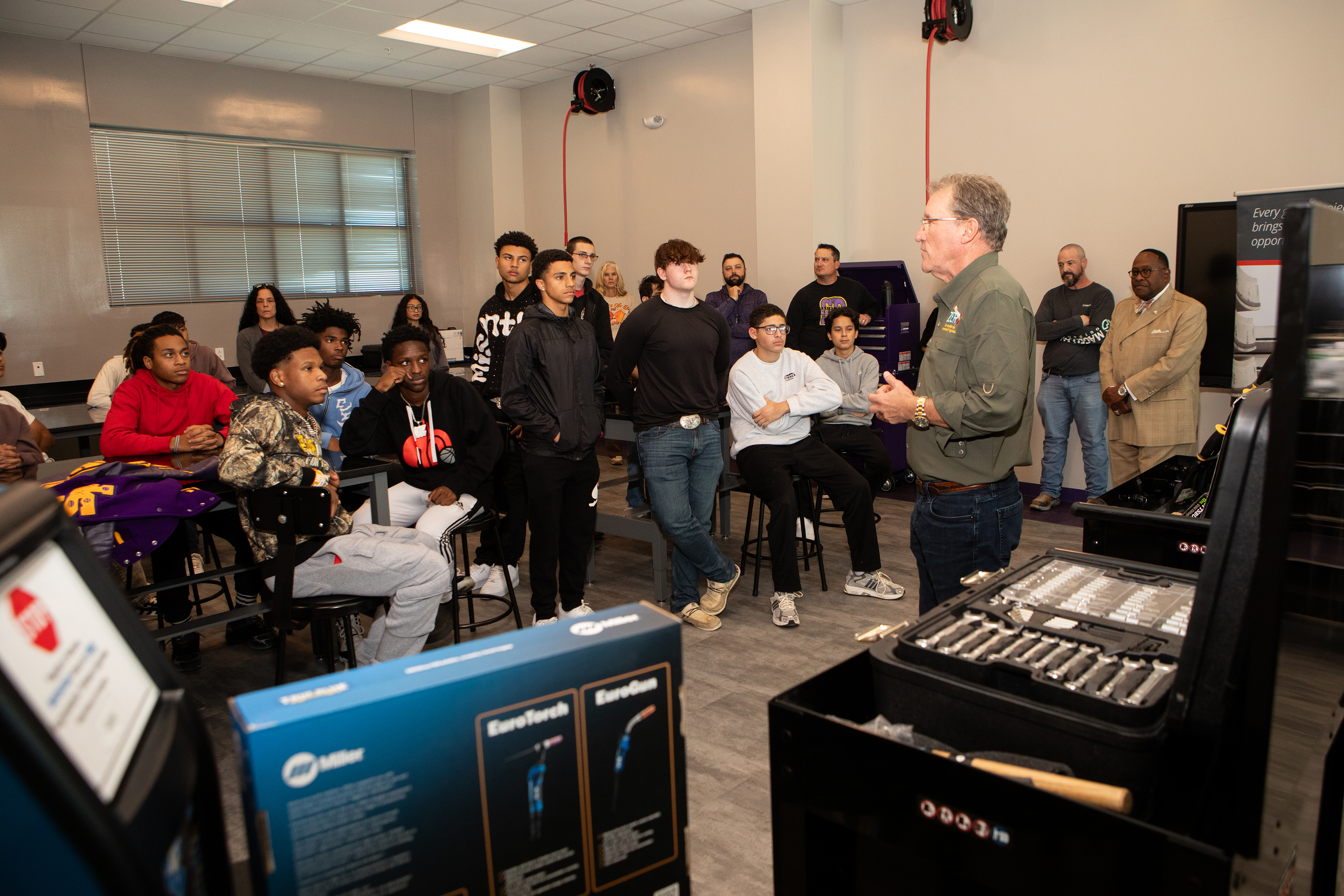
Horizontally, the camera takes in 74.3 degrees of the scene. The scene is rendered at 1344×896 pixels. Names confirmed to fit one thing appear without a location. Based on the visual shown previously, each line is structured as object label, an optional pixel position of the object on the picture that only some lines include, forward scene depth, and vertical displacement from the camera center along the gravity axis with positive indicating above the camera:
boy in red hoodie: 3.44 -0.34
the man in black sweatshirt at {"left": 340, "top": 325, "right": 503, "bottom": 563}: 3.53 -0.39
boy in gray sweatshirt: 4.66 -0.44
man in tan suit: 4.59 -0.27
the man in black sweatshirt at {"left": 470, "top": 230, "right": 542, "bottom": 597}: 4.10 -0.15
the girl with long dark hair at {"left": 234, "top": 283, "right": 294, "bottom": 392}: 6.14 +0.15
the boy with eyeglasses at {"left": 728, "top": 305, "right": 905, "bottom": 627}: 3.96 -0.50
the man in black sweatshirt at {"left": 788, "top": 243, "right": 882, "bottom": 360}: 5.96 +0.14
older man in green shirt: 2.06 -0.18
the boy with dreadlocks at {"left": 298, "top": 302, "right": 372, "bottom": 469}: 4.07 -0.18
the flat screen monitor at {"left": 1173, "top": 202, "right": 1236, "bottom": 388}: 4.71 +0.23
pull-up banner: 3.48 +0.17
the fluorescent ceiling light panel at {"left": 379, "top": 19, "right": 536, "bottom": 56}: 6.60 +2.27
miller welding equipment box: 0.69 -0.37
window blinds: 7.06 +1.05
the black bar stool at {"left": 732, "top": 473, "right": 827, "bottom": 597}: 4.05 -0.99
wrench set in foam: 0.92 -0.37
